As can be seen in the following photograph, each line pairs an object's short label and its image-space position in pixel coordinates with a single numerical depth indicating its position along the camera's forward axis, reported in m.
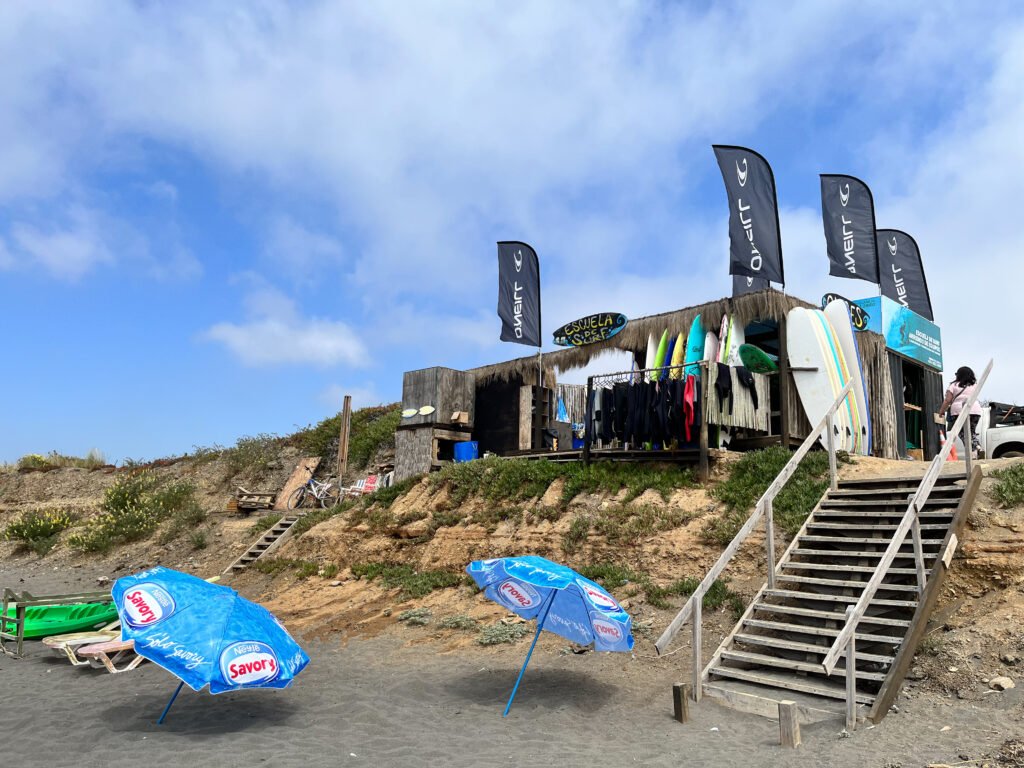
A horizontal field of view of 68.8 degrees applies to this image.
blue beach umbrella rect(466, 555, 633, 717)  7.02
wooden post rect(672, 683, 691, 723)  6.66
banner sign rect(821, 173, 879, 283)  15.97
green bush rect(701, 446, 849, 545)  10.16
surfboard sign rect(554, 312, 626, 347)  15.28
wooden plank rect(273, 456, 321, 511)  20.50
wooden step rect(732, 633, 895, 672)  6.93
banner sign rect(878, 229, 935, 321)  19.14
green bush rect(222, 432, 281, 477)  26.31
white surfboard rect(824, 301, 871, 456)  13.13
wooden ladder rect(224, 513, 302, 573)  15.79
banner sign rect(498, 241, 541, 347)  17.47
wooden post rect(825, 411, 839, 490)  9.91
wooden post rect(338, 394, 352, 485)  20.32
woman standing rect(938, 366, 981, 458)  11.91
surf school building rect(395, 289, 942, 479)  12.12
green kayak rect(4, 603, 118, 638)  11.05
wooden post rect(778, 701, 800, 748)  5.89
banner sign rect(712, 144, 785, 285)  13.79
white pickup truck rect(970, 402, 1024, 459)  13.63
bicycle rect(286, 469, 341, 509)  20.23
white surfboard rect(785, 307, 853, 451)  12.47
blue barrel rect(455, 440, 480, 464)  18.25
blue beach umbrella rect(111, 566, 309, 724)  6.15
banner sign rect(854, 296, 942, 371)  14.84
